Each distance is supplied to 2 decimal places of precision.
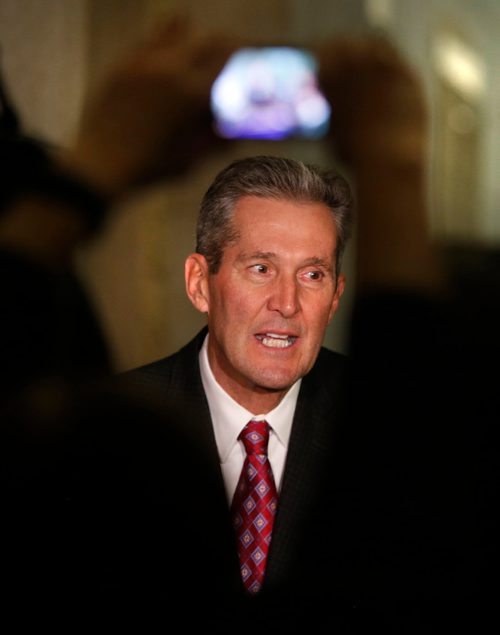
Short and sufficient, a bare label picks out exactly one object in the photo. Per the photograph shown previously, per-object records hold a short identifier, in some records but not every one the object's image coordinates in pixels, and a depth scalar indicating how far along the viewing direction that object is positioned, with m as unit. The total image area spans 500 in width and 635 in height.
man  3.01
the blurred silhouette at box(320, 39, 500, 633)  3.11
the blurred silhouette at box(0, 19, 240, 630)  3.11
